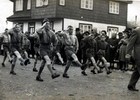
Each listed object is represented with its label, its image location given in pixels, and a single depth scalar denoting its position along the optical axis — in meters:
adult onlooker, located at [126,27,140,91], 10.55
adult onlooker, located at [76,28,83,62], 19.59
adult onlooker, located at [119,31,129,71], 17.05
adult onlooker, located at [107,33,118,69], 18.47
